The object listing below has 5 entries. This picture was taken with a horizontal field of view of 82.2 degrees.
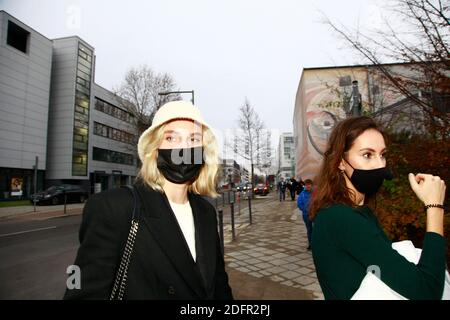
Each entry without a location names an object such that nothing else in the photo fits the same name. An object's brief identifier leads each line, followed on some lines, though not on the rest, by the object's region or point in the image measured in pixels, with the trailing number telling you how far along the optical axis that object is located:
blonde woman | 1.21
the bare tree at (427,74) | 3.21
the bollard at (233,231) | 7.81
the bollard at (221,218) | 5.54
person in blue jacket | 6.46
